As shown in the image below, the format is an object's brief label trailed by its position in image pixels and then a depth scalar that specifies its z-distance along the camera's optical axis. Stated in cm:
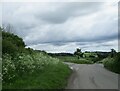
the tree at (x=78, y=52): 4010
